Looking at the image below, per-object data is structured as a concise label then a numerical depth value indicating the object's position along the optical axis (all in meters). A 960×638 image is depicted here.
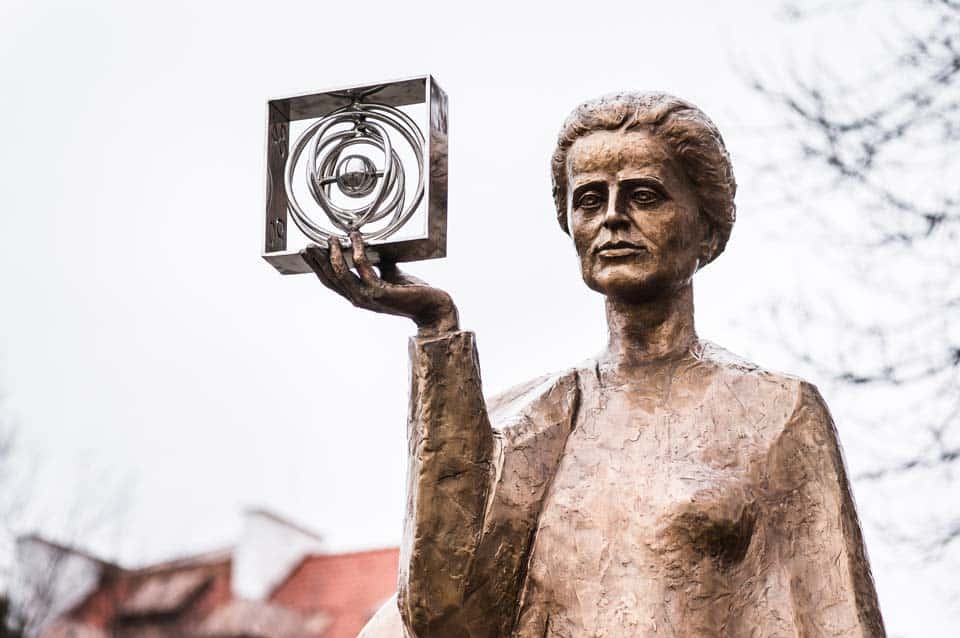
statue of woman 5.18
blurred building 25.14
